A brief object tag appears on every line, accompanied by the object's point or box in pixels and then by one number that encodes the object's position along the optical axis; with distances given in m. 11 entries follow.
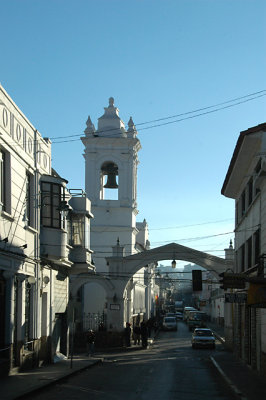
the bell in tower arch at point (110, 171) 52.66
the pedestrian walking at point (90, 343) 35.53
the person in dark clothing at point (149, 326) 55.02
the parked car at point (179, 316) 114.40
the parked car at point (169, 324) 71.25
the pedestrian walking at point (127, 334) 43.28
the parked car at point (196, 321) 72.80
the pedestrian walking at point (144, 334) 42.81
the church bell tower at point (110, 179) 52.34
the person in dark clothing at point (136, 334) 45.73
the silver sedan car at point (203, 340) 42.88
